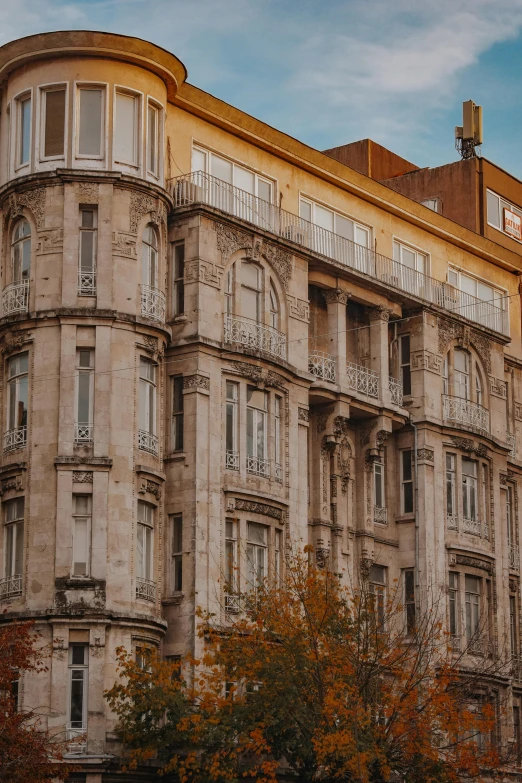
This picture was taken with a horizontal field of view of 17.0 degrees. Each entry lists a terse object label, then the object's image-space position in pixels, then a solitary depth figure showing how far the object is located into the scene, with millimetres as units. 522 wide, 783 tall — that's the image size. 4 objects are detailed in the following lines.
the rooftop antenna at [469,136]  76188
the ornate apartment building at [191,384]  50062
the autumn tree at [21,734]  41844
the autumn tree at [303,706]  45406
